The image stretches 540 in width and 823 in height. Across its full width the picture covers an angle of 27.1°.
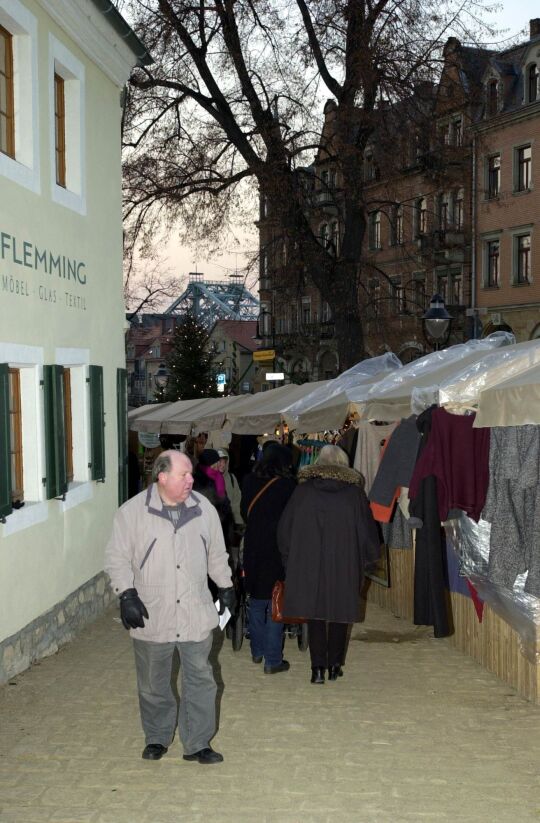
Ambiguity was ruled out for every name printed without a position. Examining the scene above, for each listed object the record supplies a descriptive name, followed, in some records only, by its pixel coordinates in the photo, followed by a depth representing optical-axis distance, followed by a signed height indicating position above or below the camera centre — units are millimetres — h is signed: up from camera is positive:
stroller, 9484 -2114
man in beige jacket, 6066 -1159
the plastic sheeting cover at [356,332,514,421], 9023 -31
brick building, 21047 +4537
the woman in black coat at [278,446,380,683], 8000 -1234
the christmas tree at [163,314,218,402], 59250 +915
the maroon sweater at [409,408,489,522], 7996 -624
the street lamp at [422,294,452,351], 16578 +817
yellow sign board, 42938 +1012
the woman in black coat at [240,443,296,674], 8656 -1238
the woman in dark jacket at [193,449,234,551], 9688 -957
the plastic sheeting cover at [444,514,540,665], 7449 -1494
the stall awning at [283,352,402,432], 11820 -221
